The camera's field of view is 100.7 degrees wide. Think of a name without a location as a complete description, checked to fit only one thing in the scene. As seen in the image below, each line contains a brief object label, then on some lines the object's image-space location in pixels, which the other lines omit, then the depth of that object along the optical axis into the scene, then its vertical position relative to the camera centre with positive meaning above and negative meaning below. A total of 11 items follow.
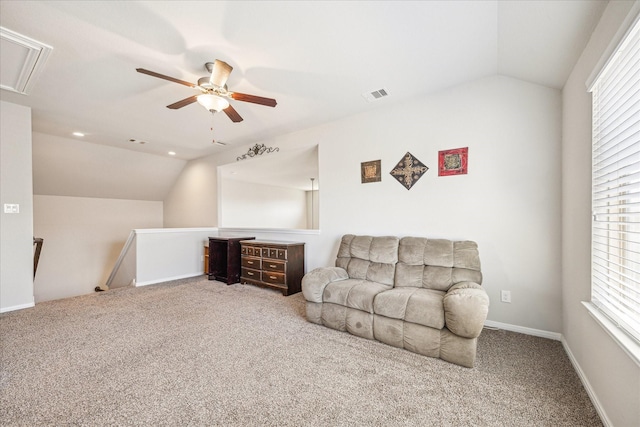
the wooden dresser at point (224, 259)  4.76 -0.91
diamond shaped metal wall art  3.26 +0.51
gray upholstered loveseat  2.09 -0.79
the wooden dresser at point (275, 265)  4.09 -0.87
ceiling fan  2.28 +1.09
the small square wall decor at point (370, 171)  3.58 +0.55
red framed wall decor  2.98 +0.57
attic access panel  2.17 +1.40
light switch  3.41 +0.04
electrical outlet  2.76 -0.89
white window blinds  1.35 +0.15
